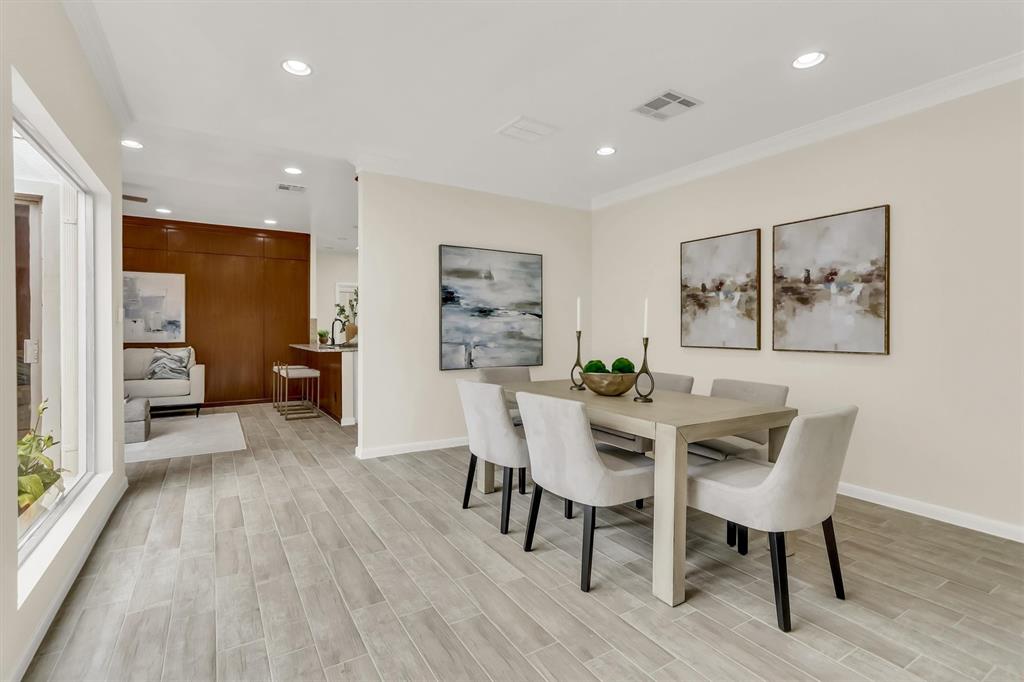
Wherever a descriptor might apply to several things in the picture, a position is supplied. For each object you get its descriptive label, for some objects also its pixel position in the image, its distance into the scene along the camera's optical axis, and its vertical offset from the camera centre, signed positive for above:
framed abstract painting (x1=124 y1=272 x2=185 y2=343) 6.90 +0.38
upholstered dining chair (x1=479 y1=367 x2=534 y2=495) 3.83 -0.30
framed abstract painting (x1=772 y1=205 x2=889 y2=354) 3.23 +0.37
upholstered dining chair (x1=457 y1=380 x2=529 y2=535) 2.74 -0.53
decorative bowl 2.81 -0.25
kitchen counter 5.73 -0.55
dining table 2.06 -0.41
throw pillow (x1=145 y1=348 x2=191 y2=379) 6.22 -0.37
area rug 4.53 -1.04
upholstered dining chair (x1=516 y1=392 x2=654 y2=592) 2.15 -0.58
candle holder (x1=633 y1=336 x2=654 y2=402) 2.75 -0.32
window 2.07 -0.01
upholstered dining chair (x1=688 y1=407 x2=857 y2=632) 1.82 -0.59
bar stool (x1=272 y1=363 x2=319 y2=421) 6.38 -0.79
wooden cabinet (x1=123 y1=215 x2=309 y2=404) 7.09 +0.67
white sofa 6.01 -0.61
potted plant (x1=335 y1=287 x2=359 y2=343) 6.43 +0.21
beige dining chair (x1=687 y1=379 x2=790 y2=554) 2.59 -0.60
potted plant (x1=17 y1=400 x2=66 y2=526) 2.07 -0.62
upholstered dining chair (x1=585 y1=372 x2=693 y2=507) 3.25 -0.66
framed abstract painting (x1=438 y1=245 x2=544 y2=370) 4.84 +0.29
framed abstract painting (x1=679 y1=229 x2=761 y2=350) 3.97 +0.38
